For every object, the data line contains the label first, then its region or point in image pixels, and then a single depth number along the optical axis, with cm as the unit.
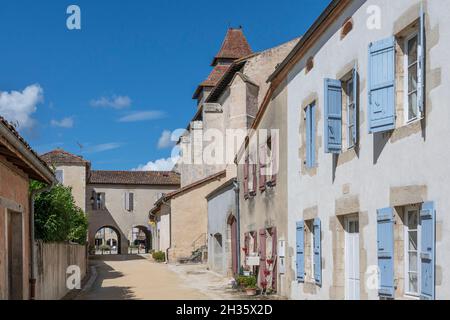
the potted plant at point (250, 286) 1653
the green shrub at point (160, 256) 3666
